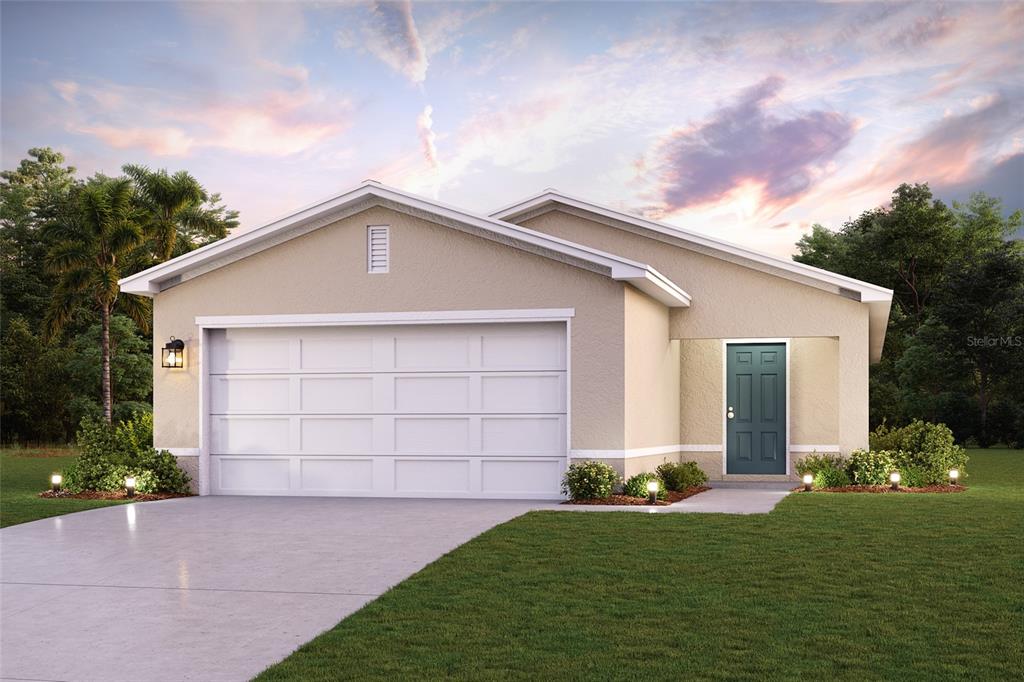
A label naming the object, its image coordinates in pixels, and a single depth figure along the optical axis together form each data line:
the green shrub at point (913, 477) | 17.19
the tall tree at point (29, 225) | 42.22
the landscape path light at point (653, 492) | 14.51
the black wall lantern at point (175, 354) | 16.34
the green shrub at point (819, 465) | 17.39
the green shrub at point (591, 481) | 14.73
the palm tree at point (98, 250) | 28.06
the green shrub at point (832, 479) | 17.03
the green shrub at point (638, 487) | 14.94
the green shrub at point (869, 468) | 16.97
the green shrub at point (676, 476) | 16.22
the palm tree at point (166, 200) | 30.59
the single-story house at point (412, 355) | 15.21
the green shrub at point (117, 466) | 15.96
